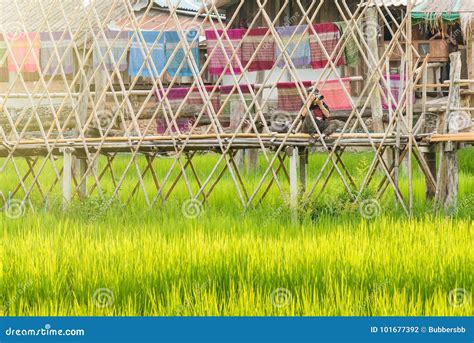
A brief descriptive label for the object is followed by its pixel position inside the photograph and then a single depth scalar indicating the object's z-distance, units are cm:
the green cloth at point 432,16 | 1299
